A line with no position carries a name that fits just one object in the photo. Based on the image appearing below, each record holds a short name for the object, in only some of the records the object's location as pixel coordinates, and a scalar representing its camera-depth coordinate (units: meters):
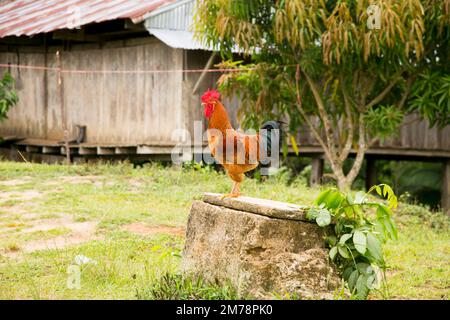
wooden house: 14.12
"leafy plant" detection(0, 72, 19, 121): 15.39
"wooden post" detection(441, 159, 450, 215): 15.71
